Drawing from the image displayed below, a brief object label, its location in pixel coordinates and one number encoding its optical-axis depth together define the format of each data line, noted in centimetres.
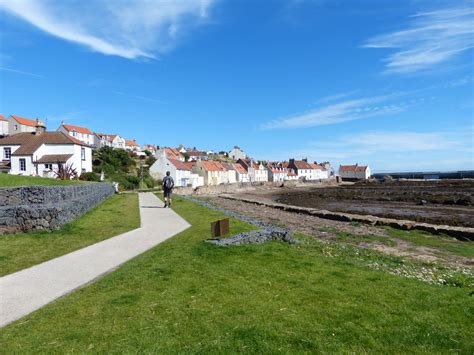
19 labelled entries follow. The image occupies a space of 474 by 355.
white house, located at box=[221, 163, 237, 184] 10581
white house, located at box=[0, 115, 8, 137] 8562
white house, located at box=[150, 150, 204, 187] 7544
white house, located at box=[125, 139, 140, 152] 12794
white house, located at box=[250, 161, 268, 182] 12325
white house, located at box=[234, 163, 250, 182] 11256
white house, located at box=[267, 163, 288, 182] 13062
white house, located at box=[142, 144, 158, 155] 15029
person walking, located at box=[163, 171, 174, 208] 2171
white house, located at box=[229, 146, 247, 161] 15050
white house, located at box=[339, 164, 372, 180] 15494
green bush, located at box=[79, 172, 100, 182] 3951
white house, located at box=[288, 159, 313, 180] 14598
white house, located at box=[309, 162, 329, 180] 15162
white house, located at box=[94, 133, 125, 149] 10488
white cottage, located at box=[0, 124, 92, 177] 3967
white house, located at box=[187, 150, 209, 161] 14000
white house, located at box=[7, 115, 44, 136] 8744
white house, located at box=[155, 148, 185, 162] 8411
